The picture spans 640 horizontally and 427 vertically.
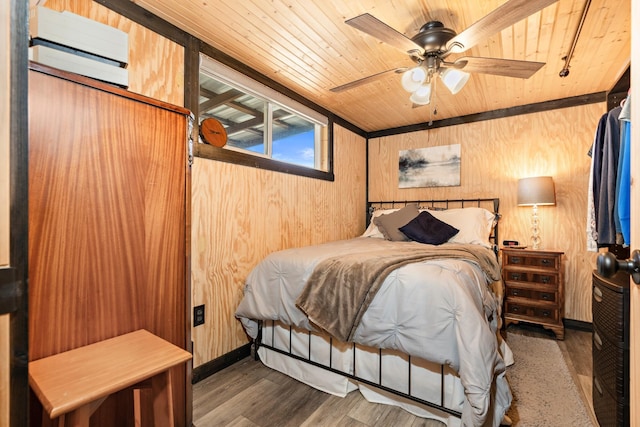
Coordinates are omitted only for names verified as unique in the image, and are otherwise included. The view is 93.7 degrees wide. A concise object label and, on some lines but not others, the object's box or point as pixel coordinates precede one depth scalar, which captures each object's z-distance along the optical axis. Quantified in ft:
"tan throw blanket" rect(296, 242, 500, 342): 5.29
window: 7.64
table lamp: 9.37
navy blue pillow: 9.72
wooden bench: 2.51
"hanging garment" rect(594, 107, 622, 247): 4.70
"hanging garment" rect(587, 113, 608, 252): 5.26
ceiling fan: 4.56
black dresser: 4.17
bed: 4.55
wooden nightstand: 8.89
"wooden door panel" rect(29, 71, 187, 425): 2.97
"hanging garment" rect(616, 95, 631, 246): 4.03
